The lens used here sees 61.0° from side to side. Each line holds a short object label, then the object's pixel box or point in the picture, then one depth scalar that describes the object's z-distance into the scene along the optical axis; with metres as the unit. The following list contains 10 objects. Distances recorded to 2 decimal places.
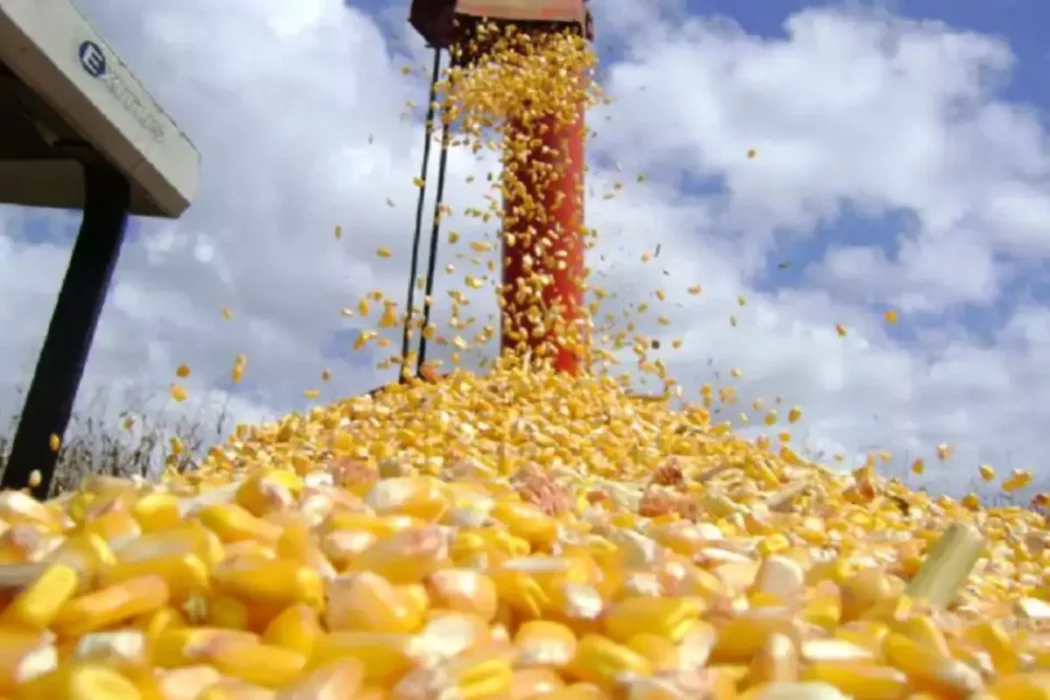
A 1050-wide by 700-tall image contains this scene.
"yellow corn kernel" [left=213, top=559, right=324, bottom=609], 0.10
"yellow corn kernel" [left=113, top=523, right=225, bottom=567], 0.10
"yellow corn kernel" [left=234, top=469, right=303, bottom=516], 0.13
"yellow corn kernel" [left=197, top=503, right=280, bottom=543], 0.11
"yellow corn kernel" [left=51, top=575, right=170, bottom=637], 0.10
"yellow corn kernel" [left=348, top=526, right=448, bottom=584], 0.10
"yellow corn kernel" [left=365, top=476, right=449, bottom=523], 0.13
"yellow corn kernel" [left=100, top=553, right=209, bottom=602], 0.10
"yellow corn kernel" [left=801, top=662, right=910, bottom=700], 0.10
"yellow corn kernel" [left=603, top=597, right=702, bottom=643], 0.10
